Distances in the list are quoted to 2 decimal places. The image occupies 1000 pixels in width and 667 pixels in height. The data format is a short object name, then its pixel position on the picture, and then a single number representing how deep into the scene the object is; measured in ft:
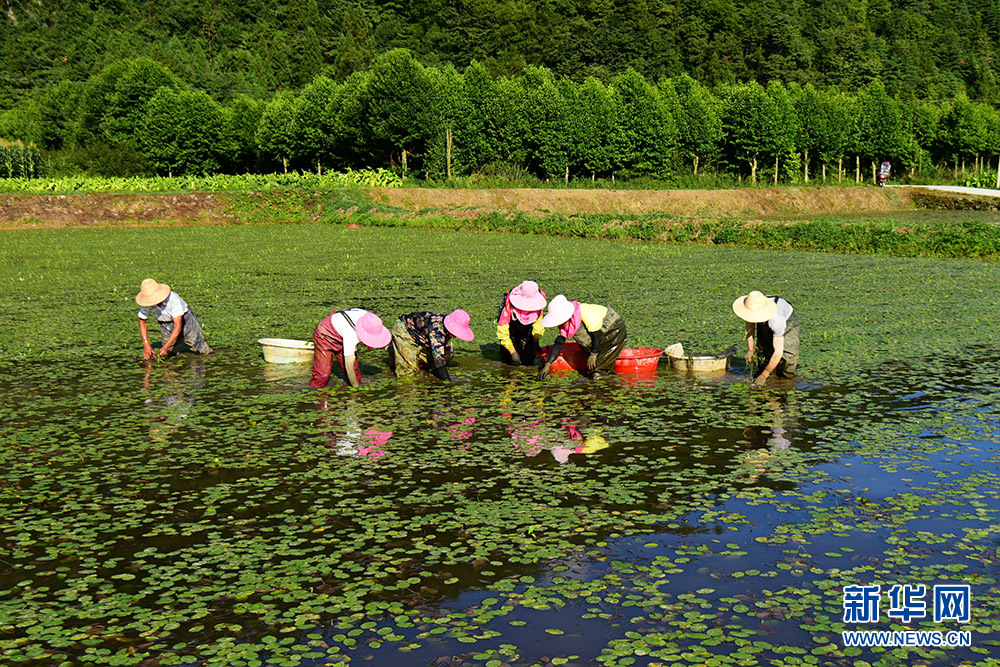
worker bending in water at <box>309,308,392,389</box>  37.45
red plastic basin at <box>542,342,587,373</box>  42.39
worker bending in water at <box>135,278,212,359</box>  44.52
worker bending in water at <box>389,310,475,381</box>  40.24
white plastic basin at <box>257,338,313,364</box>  43.55
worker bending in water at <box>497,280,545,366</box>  39.58
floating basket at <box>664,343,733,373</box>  41.73
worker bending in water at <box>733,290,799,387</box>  38.22
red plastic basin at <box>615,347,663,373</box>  42.14
